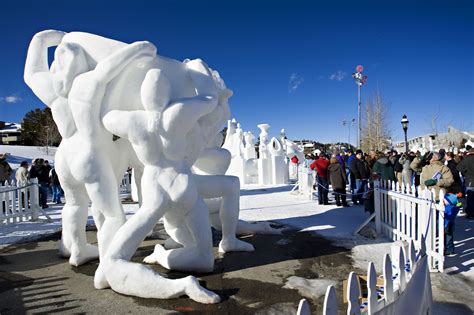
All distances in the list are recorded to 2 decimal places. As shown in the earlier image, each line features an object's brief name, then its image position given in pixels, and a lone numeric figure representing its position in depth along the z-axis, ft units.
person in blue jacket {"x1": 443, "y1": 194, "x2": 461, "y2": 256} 17.04
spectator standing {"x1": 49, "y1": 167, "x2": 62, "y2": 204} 39.86
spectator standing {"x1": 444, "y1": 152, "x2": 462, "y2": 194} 21.01
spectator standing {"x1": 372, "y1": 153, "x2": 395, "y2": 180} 29.98
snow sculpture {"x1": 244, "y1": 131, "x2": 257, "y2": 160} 67.31
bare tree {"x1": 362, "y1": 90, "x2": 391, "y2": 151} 105.50
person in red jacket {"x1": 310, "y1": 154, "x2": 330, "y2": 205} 33.42
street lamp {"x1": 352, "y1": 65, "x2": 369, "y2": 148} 96.63
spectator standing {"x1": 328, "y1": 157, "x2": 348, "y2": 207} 31.27
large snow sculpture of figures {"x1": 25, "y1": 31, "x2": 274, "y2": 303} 13.04
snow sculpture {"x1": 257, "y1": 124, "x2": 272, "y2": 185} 59.16
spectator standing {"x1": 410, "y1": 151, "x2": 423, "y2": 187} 37.50
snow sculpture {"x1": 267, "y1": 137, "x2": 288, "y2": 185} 58.34
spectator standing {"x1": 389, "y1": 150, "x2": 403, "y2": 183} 37.91
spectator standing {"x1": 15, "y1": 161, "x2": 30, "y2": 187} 35.06
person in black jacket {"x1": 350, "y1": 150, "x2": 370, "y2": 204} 32.96
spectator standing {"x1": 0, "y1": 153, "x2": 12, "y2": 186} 36.52
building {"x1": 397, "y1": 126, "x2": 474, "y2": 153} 116.67
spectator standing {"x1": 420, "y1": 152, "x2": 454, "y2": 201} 19.25
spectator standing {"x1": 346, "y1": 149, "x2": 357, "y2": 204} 33.64
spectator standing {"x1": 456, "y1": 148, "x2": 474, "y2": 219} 26.04
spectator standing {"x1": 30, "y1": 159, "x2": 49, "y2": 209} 37.03
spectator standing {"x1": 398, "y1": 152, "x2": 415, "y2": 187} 37.32
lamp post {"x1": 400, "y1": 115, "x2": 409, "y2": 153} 47.25
